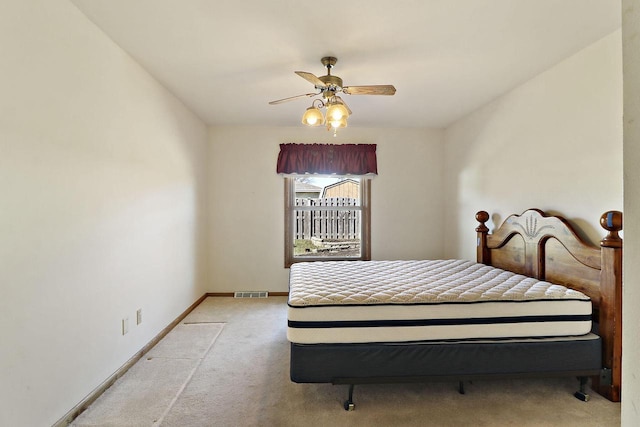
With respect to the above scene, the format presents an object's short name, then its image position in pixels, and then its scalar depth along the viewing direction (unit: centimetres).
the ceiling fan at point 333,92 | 240
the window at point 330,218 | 467
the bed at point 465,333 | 192
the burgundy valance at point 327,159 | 443
